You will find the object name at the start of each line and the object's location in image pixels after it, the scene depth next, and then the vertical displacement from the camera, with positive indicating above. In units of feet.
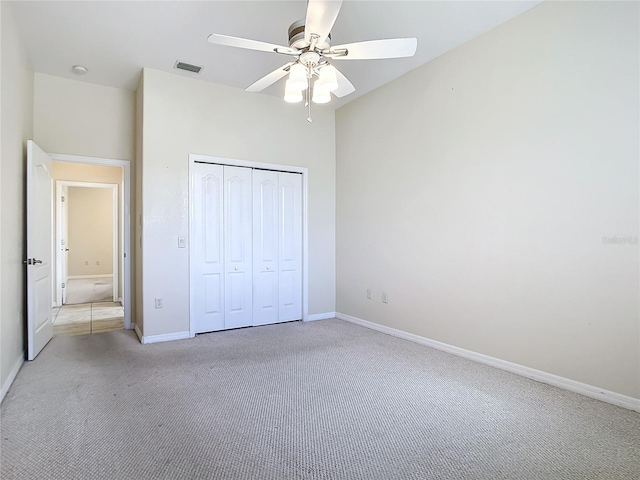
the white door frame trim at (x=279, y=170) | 13.24 +1.75
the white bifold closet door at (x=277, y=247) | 14.79 -0.50
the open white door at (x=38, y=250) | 10.32 -0.50
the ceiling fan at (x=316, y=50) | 6.67 +3.83
